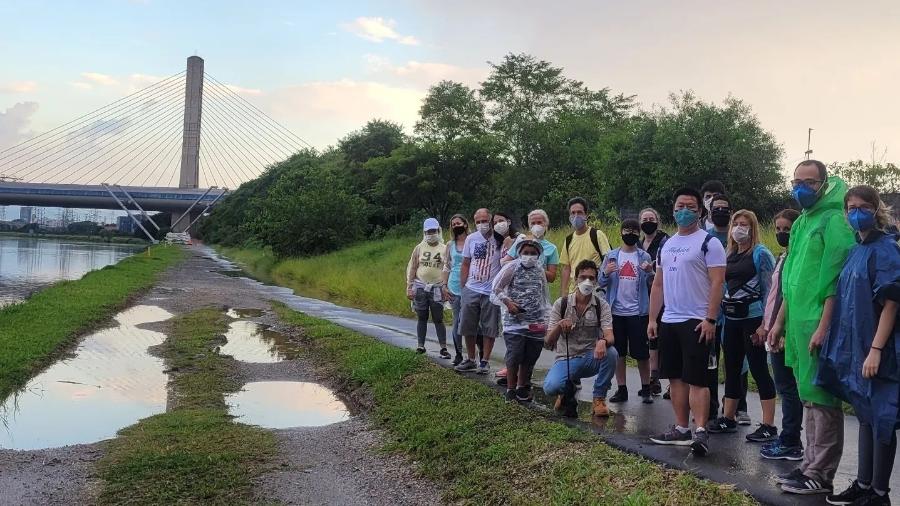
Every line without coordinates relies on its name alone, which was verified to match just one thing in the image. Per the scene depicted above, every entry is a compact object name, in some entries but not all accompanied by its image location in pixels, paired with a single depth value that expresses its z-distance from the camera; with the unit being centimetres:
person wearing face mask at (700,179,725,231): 629
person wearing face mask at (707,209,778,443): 564
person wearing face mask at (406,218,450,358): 900
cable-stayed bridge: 6412
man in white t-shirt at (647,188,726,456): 502
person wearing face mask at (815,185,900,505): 380
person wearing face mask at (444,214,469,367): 853
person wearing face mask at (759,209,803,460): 501
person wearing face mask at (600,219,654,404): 678
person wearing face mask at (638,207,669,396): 693
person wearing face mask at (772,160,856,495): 418
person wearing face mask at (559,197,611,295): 716
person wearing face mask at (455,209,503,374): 787
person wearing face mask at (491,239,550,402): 678
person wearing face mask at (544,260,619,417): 628
